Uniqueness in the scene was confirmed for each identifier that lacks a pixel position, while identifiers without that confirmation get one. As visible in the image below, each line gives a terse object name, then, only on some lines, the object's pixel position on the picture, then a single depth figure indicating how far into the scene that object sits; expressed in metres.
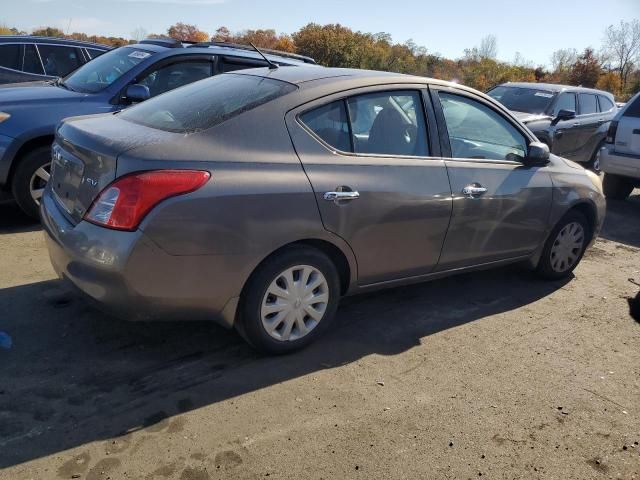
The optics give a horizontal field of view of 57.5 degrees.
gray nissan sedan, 2.97
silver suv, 8.30
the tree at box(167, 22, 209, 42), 50.06
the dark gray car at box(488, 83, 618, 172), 9.60
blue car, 5.27
